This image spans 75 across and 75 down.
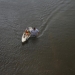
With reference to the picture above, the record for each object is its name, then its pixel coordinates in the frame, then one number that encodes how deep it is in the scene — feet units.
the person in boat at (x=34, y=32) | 90.48
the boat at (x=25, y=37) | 87.56
